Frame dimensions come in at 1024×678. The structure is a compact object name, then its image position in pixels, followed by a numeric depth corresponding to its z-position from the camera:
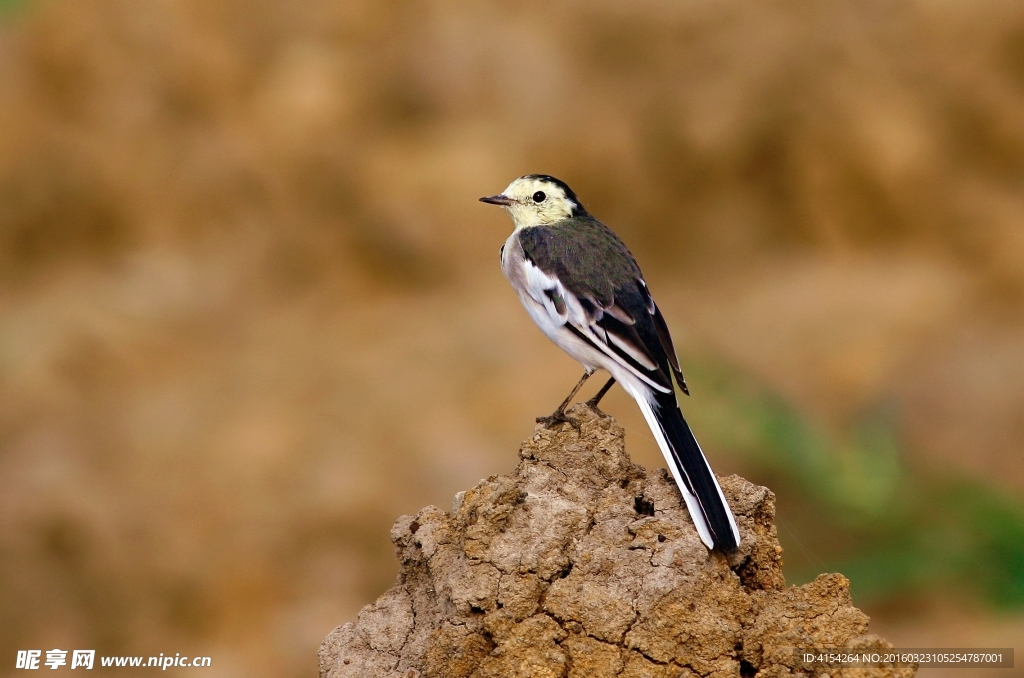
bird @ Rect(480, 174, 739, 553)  10.62
